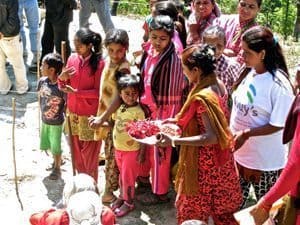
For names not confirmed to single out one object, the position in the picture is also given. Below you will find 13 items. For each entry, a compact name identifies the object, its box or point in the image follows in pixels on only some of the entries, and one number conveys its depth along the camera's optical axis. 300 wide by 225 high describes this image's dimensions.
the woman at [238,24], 4.29
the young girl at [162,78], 4.07
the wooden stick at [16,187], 4.68
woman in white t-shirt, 3.42
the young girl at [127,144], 4.18
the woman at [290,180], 2.58
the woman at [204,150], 3.29
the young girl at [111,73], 4.21
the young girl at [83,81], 4.40
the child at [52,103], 4.84
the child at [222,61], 4.05
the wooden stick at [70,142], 4.64
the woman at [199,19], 4.58
